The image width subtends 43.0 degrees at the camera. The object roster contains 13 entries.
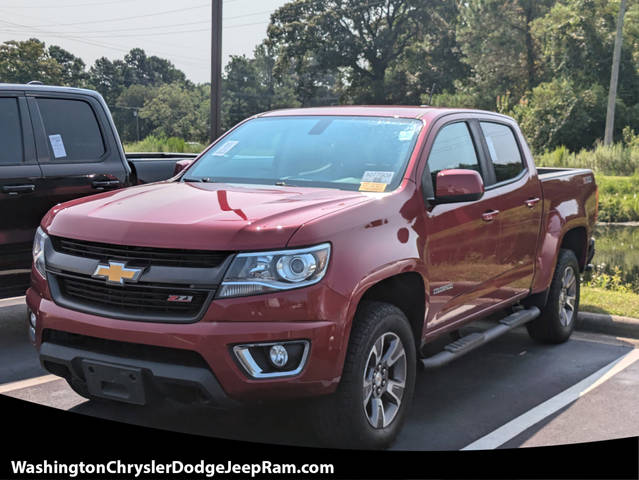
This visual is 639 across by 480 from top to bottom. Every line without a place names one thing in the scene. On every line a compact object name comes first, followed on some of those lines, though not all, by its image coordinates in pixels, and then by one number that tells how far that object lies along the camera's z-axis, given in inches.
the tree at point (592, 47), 1813.5
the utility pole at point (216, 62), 545.6
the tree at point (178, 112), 3154.5
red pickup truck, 143.2
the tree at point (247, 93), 4299.7
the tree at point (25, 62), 2910.9
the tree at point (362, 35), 2770.7
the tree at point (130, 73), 4190.5
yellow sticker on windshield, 177.6
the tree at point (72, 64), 3730.3
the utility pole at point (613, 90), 1509.6
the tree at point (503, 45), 2235.5
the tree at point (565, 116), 1766.7
